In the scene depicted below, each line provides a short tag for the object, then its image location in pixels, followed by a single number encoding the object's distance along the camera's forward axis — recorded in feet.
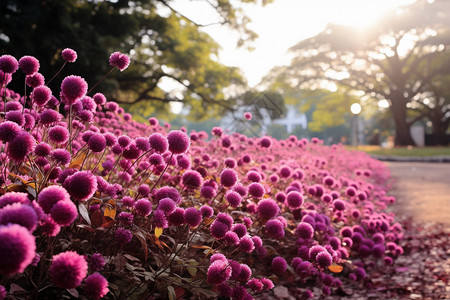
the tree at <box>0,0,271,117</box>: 18.63
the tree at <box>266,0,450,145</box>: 59.51
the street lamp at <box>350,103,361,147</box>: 63.12
